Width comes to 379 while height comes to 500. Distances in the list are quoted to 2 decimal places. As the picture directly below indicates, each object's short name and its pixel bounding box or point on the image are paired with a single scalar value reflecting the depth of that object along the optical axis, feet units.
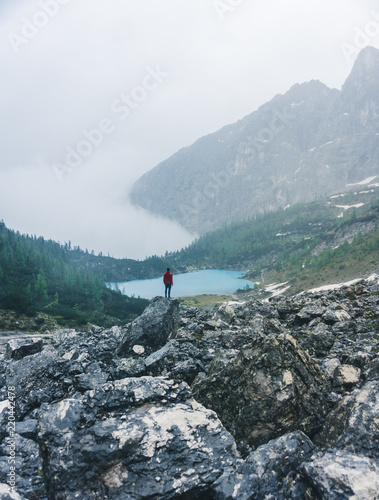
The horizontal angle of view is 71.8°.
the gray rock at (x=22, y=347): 45.93
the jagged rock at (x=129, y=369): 28.68
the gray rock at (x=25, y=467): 15.34
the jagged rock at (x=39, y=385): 23.80
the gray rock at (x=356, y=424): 15.81
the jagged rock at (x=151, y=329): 42.47
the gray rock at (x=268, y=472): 13.62
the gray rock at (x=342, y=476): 11.65
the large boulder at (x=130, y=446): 14.56
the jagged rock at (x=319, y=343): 33.36
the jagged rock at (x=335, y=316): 44.43
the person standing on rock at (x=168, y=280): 71.35
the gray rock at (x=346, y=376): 23.15
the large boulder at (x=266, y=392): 19.62
